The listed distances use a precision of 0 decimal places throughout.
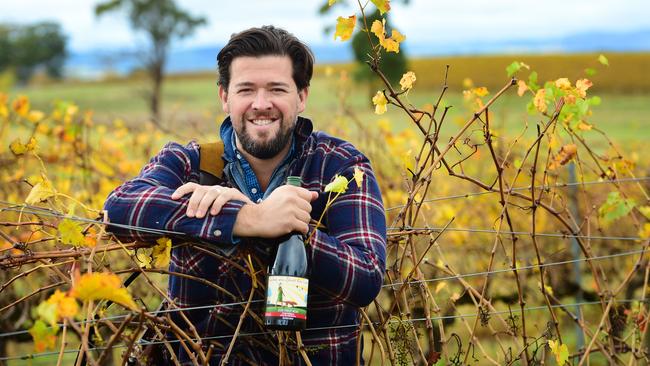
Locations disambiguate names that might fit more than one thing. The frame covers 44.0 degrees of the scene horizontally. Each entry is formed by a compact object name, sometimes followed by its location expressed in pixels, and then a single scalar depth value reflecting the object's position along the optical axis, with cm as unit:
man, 193
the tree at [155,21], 4900
